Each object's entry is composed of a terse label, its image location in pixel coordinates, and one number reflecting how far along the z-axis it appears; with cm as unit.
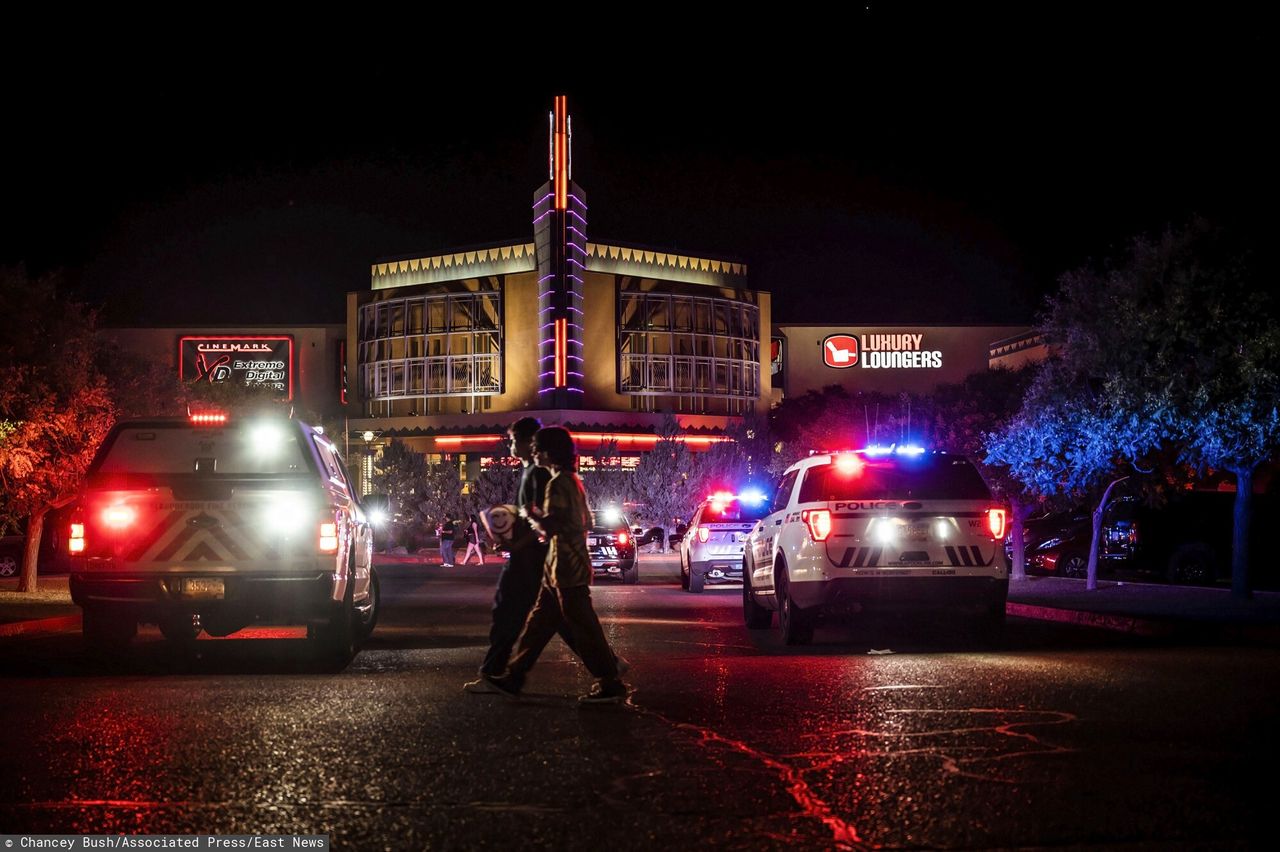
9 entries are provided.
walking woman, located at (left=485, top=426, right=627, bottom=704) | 928
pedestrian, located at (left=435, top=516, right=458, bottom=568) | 3918
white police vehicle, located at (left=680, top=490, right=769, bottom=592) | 2382
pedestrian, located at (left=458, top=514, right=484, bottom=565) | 3900
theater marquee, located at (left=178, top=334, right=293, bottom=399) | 9794
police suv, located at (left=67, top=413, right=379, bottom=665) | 1122
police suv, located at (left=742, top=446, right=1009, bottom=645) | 1324
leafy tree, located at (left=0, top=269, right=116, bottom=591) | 2308
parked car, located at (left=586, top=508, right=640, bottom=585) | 2959
